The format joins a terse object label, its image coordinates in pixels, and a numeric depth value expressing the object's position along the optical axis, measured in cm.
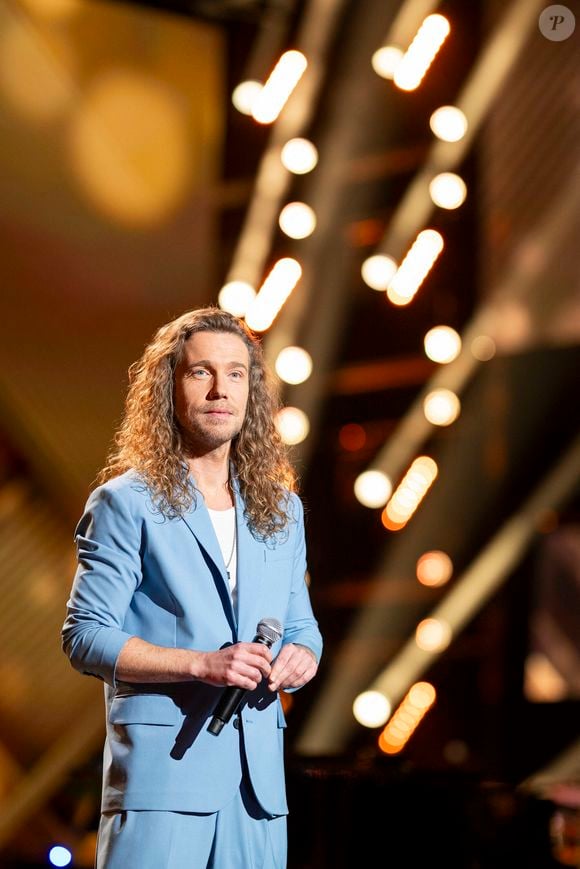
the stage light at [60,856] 691
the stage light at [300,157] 1076
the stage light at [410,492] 1017
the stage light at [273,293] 1059
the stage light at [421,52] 1031
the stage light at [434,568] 1008
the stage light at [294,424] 1058
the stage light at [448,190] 1019
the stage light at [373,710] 1012
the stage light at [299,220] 1072
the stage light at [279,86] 1084
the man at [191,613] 320
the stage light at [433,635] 998
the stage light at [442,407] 1012
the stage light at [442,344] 1009
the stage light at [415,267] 1024
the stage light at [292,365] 1061
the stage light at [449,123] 1020
